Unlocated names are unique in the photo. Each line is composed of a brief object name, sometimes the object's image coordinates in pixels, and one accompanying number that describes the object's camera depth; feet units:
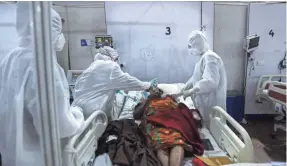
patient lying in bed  5.21
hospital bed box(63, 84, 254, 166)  4.37
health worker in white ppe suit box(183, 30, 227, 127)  7.10
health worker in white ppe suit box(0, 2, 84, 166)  3.08
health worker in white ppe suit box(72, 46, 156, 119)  6.63
